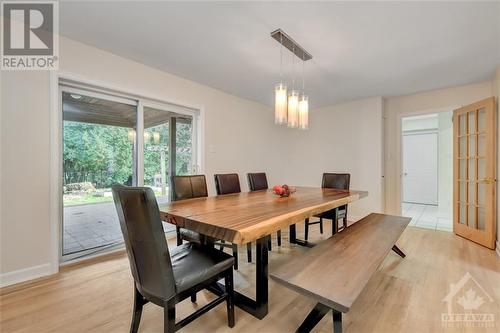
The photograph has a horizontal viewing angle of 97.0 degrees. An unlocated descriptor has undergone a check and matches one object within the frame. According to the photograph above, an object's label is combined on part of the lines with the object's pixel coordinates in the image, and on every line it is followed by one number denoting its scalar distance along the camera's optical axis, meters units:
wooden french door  2.84
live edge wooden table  1.22
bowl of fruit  2.26
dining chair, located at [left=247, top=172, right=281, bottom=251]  3.22
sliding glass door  2.47
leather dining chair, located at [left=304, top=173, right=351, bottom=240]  2.93
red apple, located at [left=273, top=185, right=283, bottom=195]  2.25
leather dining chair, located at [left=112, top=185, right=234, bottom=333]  1.08
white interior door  6.02
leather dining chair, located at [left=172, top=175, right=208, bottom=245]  2.21
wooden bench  1.12
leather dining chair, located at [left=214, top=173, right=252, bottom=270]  2.79
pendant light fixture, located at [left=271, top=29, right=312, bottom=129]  2.22
